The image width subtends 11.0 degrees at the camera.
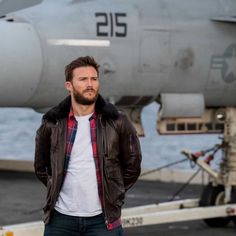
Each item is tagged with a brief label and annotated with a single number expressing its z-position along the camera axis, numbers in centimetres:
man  668
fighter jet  1093
